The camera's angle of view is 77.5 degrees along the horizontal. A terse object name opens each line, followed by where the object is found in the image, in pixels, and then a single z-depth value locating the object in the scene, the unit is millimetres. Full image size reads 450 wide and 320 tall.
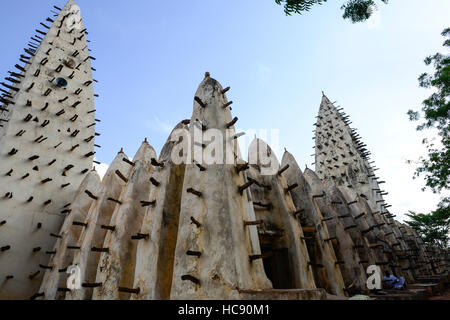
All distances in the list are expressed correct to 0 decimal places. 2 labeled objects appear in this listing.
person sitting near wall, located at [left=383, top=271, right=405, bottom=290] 10522
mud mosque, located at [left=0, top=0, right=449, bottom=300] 6398
